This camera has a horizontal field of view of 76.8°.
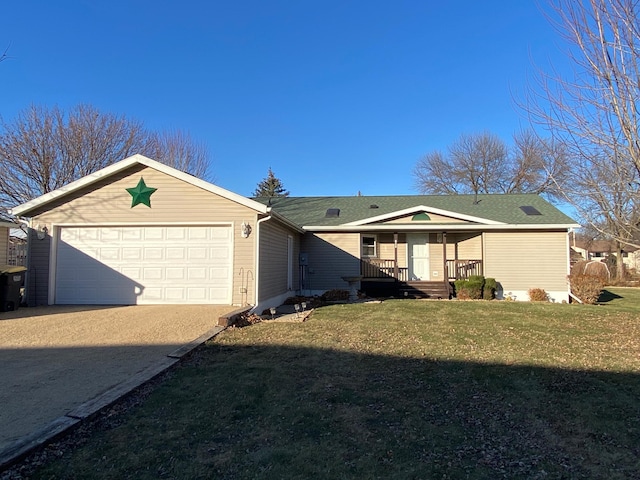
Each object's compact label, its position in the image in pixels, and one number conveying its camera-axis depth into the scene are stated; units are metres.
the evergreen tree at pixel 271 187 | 38.65
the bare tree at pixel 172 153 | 22.78
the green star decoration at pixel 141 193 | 10.00
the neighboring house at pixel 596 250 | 37.85
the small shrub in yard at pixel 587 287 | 12.90
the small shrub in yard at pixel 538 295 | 13.25
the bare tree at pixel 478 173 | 28.59
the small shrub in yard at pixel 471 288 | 13.27
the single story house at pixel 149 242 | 9.74
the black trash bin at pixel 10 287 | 9.05
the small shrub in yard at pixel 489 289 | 13.34
